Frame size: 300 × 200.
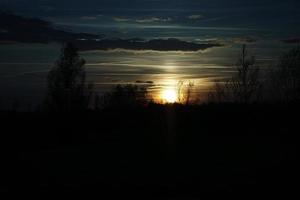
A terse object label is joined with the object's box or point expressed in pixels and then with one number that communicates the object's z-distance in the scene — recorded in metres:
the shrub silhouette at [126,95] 63.12
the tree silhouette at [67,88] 53.91
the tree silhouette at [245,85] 54.94
